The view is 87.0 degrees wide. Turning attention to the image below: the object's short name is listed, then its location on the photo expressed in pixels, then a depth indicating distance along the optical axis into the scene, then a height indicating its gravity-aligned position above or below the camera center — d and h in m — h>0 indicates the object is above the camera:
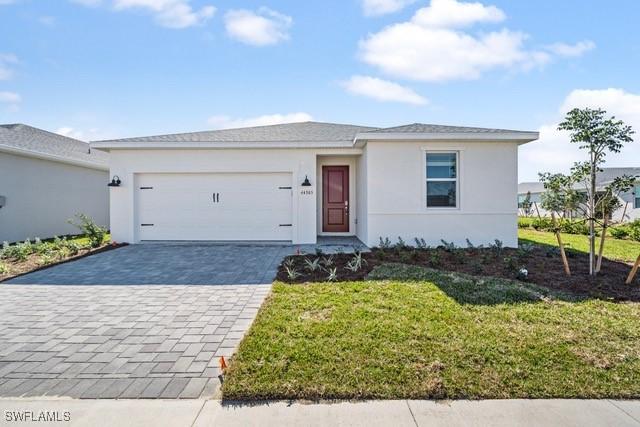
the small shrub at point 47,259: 7.36 -1.28
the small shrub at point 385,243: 8.65 -1.04
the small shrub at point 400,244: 8.42 -1.06
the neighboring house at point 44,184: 10.70 +0.67
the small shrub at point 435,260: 6.80 -1.17
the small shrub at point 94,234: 9.30 -0.87
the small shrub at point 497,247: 7.90 -1.10
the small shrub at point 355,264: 6.32 -1.19
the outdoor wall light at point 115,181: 9.78 +0.63
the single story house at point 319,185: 8.79 +0.51
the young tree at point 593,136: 5.39 +1.10
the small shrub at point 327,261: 6.70 -1.20
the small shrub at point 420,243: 8.70 -1.03
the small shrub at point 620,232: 12.13 -1.05
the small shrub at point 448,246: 8.27 -1.09
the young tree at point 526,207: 25.48 -0.27
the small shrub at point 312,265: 6.28 -1.20
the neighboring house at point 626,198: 21.08 +0.37
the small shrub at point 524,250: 7.62 -1.14
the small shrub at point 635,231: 11.40 -0.93
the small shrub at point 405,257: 7.14 -1.17
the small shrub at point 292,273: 5.80 -1.26
